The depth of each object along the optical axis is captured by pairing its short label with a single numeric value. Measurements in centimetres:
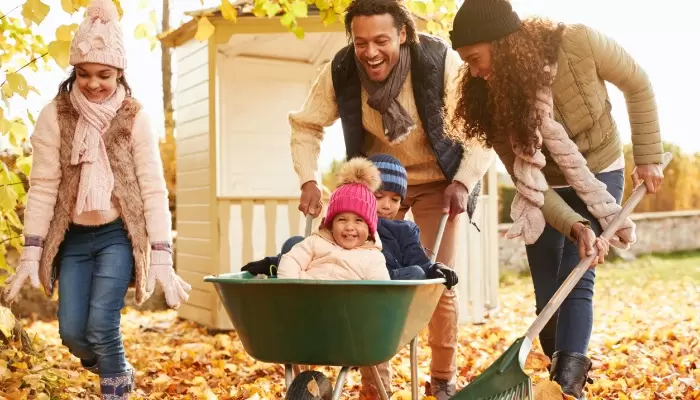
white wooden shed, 741
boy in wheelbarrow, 319
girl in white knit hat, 328
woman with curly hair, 315
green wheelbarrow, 264
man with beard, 365
